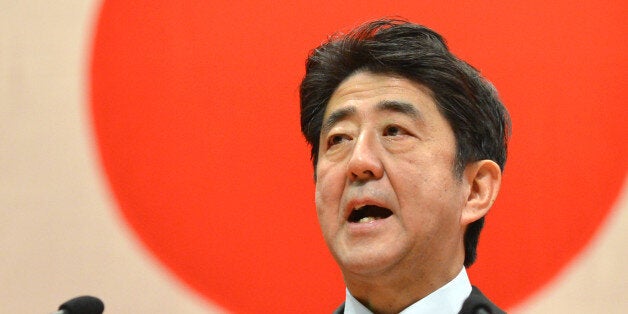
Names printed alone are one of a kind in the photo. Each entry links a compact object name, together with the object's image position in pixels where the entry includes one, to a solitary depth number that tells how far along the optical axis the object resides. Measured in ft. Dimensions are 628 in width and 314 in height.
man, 14.95
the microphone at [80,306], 14.65
